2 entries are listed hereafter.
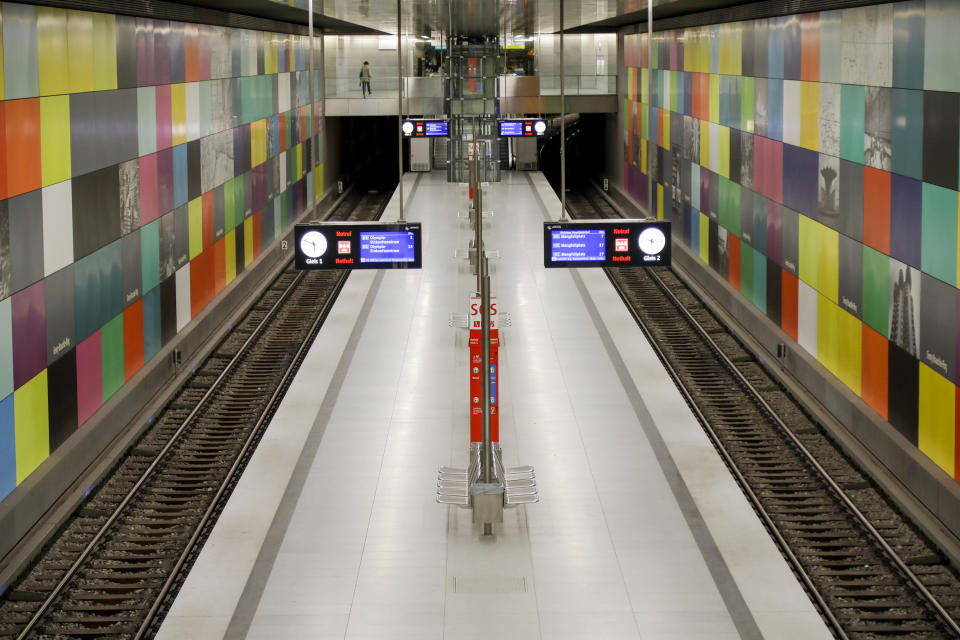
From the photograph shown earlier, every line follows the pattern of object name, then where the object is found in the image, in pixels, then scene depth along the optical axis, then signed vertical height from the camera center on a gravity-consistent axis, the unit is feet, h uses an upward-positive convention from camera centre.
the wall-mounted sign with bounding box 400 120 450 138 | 138.92 +4.56
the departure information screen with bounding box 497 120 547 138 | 139.33 +4.52
